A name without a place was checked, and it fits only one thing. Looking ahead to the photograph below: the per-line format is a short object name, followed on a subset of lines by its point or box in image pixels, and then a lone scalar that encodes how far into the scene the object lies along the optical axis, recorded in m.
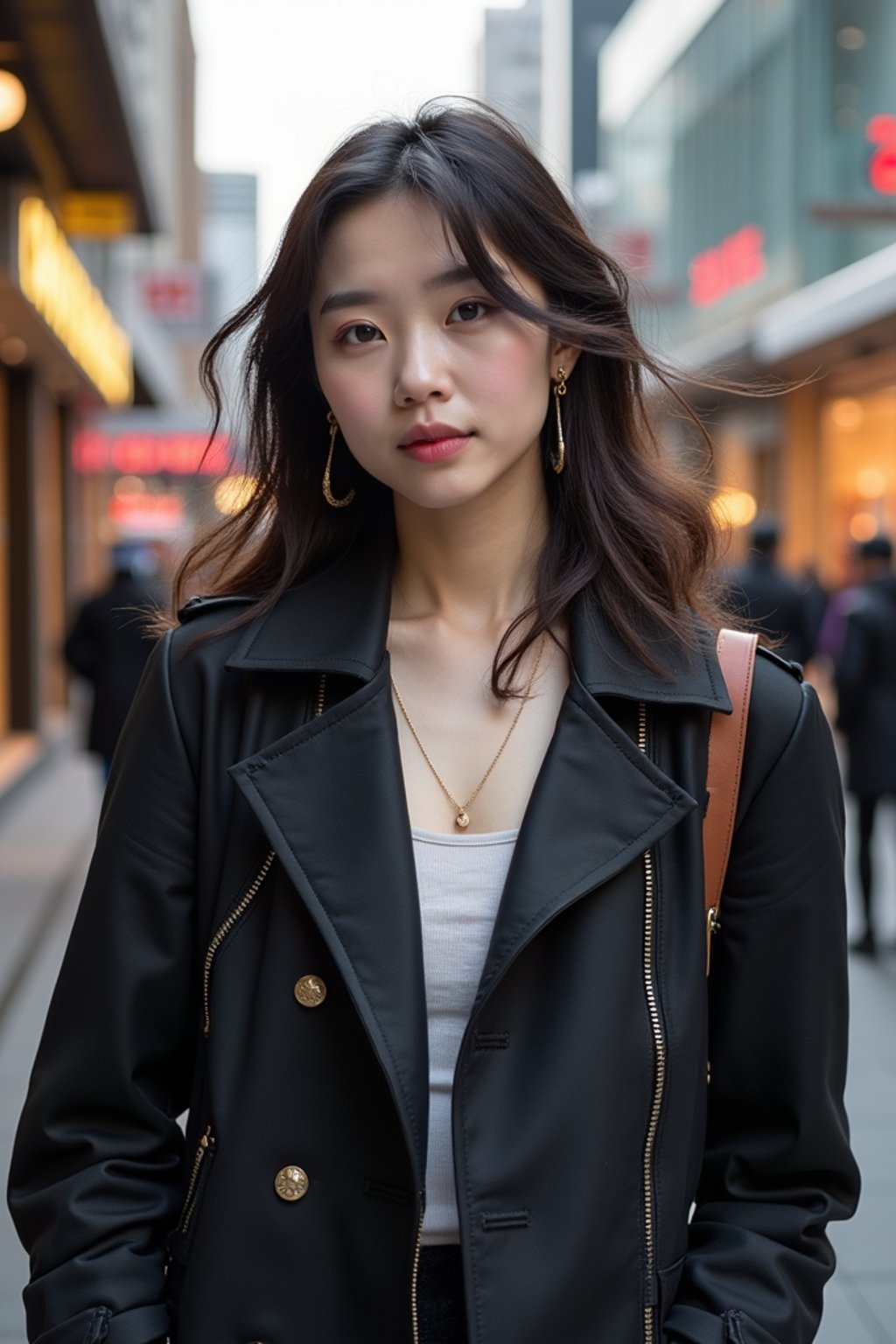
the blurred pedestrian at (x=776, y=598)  8.94
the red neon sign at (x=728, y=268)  24.55
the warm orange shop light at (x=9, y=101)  8.27
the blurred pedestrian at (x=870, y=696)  8.02
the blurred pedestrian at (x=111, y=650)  9.31
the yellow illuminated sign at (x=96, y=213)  12.85
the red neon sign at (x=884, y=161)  14.62
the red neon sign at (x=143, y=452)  20.97
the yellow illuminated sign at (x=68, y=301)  10.48
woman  1.67
